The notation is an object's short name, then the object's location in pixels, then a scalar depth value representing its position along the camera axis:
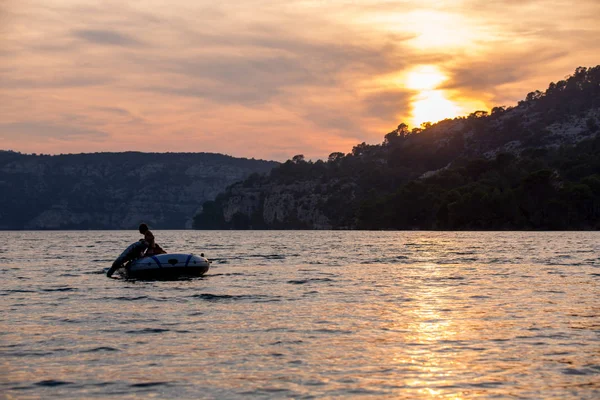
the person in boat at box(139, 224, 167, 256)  35.84
